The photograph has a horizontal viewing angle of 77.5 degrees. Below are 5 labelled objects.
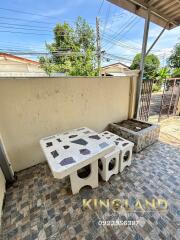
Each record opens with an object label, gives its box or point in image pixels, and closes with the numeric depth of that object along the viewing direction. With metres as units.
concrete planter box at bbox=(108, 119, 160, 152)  2.13
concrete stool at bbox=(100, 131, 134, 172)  1.65
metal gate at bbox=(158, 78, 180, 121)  3.69
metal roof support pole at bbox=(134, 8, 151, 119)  2.14
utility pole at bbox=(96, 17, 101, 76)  6.09
